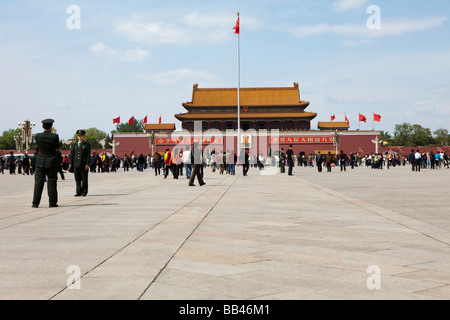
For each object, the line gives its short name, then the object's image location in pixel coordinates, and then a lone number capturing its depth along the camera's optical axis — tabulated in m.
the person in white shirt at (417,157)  32.94
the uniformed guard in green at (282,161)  29.81
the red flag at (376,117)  61.59
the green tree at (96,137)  119.29
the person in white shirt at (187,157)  20.08
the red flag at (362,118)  65.26
